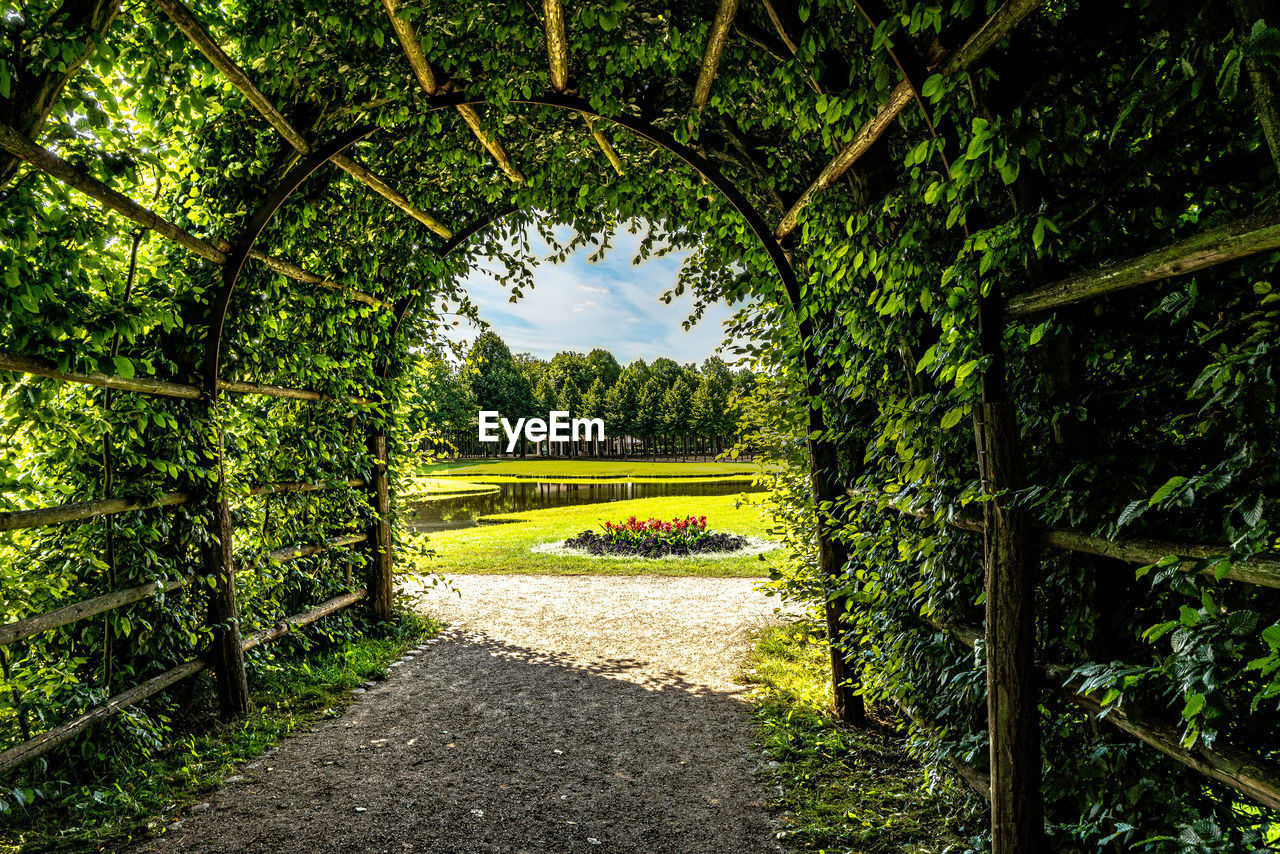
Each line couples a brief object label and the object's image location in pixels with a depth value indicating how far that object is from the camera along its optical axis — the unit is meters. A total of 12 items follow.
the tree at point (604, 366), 86.94
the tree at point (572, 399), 70.06
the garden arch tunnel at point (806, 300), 2.08
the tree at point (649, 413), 67.62
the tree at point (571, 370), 79.36
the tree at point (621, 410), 67.94
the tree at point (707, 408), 61.97
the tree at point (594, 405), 68.25
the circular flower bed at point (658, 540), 12.80
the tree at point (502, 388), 60.59
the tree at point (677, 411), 66.31
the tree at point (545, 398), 66.56
